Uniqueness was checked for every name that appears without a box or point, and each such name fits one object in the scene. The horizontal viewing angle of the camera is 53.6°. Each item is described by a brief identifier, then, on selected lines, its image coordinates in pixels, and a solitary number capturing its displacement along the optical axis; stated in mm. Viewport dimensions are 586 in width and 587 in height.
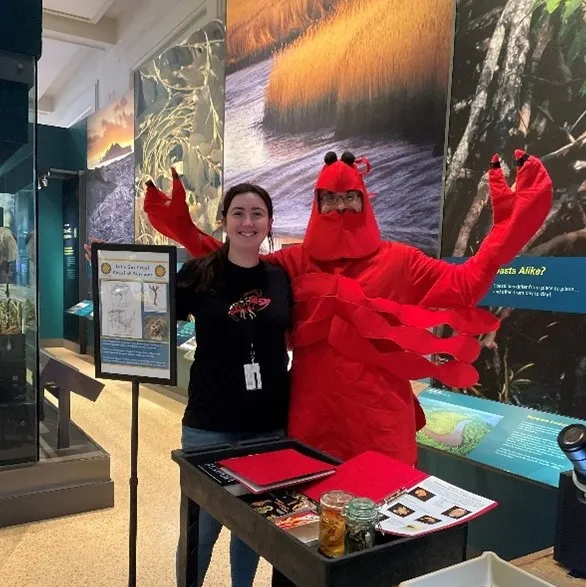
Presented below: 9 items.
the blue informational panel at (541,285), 2320
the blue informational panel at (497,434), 2094
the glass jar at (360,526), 934
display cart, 905
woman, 1744
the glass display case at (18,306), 2969
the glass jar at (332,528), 943
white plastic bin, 917
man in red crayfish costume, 1744
